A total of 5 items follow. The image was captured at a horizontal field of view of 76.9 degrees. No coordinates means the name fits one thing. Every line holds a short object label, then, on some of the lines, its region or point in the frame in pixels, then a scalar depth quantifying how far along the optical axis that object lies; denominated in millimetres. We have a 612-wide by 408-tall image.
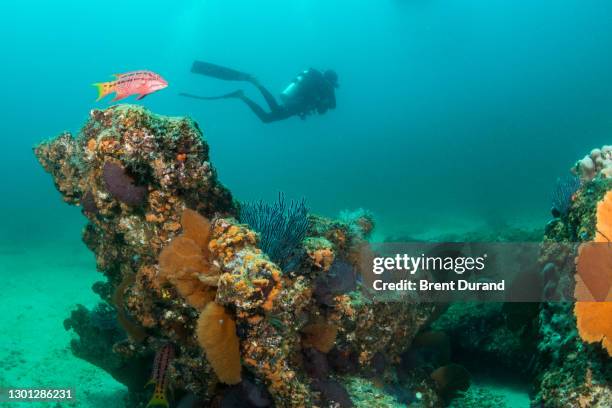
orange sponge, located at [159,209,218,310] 3035
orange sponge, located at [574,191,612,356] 2809
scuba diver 14781
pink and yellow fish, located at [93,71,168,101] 3592
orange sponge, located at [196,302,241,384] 2682
